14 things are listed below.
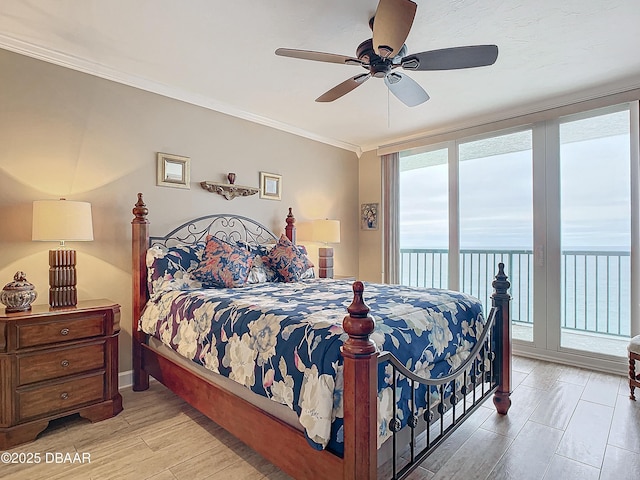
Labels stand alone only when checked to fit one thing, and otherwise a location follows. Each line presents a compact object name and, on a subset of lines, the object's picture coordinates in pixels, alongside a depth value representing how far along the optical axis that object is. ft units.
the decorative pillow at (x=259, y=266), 10.66
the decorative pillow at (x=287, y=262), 11.15
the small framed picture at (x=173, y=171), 10.75
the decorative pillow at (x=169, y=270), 9.21
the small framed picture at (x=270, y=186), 13.50
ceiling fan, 5.71
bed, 4.50
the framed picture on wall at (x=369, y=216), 17.07
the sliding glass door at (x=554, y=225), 10.93
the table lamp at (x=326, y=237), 14.23
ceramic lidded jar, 7.16
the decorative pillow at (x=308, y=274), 11.78
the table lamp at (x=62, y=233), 7.76
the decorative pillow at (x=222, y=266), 9.44
